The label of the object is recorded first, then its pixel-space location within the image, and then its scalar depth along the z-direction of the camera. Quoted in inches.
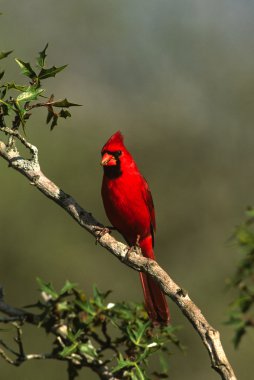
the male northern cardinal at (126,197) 315.6
